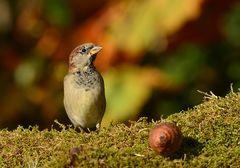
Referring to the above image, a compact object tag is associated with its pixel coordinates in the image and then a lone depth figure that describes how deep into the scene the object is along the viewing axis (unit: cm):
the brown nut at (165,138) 675
